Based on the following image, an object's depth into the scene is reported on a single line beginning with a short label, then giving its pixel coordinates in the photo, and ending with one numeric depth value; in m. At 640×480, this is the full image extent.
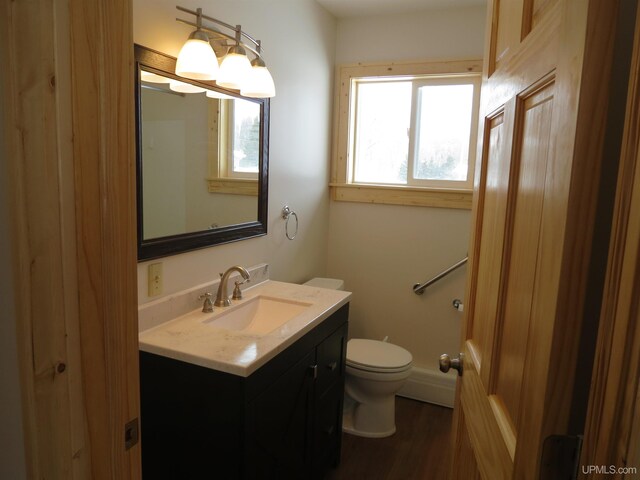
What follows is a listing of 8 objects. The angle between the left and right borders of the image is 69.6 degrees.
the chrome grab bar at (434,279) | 2.92
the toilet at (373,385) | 2.50
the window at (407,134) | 2.91
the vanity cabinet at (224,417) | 1.43
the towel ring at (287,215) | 2.62
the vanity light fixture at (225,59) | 1.68
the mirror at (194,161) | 1.65
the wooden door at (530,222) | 0.54
